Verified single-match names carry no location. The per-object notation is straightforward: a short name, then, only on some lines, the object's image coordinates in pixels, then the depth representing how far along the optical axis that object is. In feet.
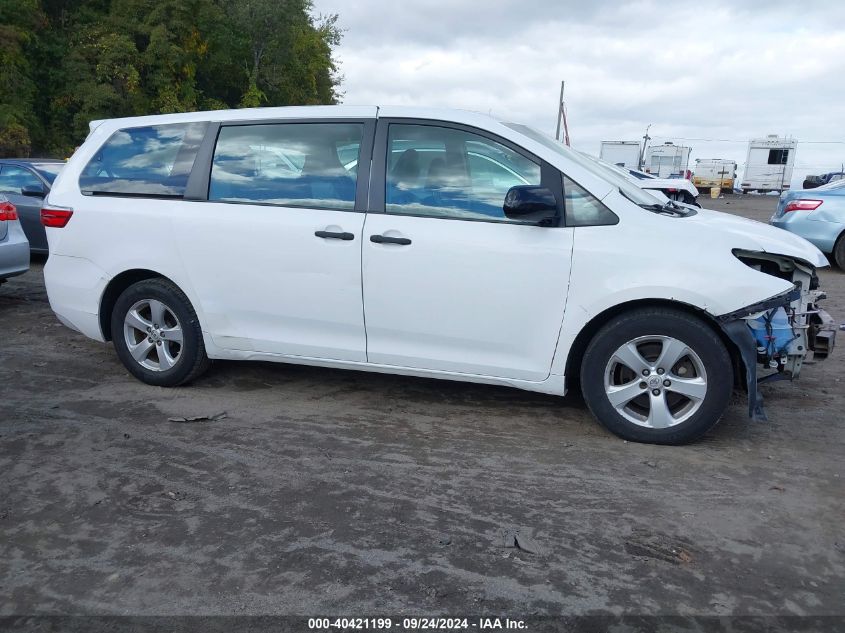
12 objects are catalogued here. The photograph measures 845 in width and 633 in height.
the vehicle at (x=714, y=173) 149.38
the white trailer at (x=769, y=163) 145.48
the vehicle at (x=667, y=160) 147.64
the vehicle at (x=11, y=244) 25.04
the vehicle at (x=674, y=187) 49.73
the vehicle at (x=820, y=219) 36.06
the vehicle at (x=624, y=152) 138.41
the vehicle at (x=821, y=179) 113.57
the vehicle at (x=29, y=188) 32.68
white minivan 13.51
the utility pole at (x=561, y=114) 78.79
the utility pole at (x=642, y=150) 141.04
